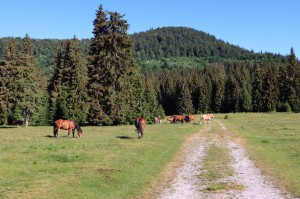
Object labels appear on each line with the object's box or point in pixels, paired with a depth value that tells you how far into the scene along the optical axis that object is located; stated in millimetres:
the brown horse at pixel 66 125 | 34091
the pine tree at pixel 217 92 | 133000
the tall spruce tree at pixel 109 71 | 55531
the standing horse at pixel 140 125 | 32331
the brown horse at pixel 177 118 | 65312
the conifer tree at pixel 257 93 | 106500
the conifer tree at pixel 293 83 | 99438
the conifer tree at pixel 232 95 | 124306
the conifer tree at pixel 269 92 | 103562
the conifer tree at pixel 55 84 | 70500
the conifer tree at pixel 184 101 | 127625
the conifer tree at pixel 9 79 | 62844
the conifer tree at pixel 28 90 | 60562
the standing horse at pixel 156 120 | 71475
